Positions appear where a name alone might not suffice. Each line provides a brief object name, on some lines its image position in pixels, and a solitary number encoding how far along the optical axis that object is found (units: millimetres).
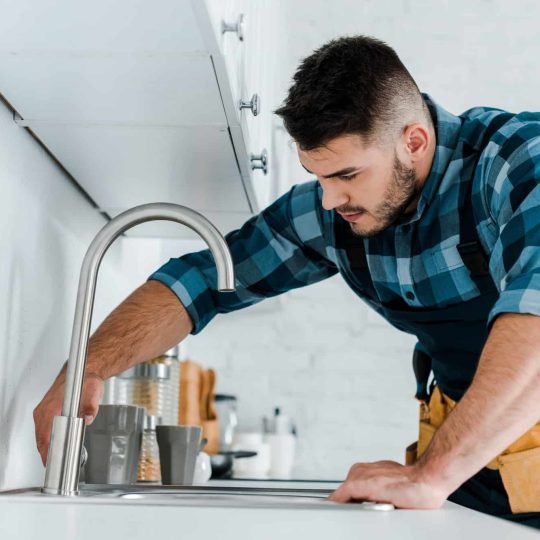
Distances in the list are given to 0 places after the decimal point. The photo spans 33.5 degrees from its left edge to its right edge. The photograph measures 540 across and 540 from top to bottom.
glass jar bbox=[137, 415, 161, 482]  1674
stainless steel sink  940
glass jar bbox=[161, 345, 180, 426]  2004
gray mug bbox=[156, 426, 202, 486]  1529
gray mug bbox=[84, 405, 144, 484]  1402
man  987
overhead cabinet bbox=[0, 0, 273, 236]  938
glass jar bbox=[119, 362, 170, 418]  1858
